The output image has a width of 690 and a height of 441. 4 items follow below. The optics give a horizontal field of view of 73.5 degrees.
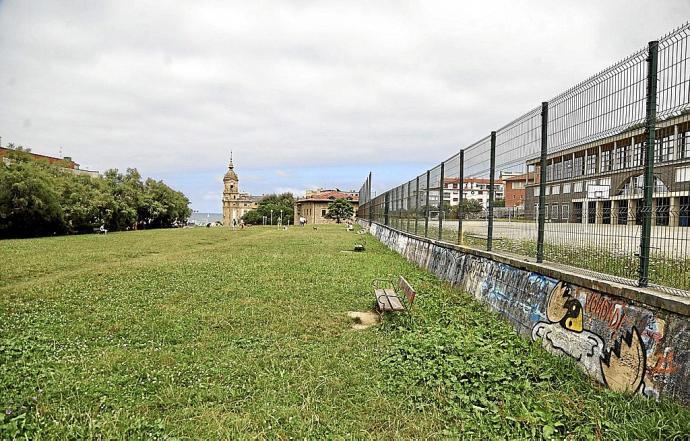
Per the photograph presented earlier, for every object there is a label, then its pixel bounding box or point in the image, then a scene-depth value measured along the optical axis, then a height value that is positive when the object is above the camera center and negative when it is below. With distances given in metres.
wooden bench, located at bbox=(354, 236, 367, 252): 19.06 -1.89
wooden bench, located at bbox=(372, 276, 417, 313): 6.85 -1.47
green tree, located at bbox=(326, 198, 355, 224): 86.50 -0.49
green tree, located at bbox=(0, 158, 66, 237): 33.34 +0.29
